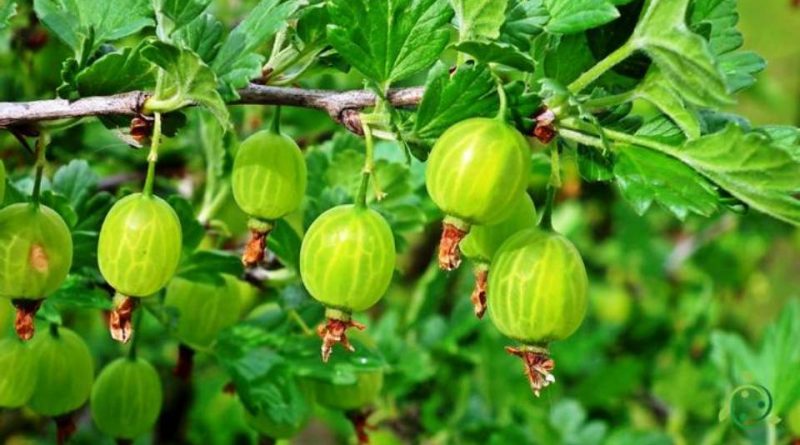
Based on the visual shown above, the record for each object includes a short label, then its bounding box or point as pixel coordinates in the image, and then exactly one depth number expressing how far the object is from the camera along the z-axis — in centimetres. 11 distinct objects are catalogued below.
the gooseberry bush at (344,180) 31
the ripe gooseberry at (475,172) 31
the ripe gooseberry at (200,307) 39
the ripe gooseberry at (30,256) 33
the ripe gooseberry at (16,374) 36
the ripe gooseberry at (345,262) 32
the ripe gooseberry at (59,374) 37
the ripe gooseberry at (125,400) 38
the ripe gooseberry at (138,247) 33
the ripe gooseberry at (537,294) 32
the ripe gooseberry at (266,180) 34
